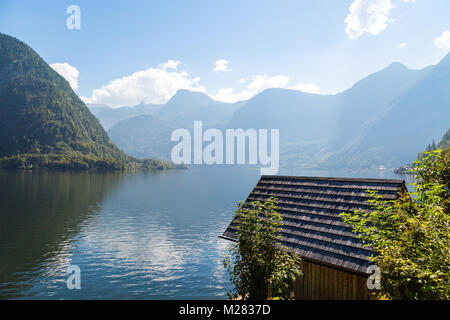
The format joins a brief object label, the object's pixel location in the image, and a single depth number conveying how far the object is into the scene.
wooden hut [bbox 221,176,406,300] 10.12
